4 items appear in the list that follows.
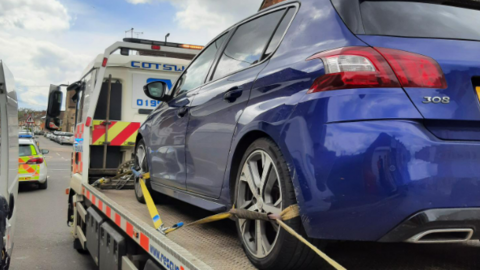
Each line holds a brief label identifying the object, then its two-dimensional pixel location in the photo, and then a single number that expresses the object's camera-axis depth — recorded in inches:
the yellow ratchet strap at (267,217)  77.5
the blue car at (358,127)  68.9
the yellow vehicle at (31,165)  542.6
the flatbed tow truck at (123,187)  109.0
